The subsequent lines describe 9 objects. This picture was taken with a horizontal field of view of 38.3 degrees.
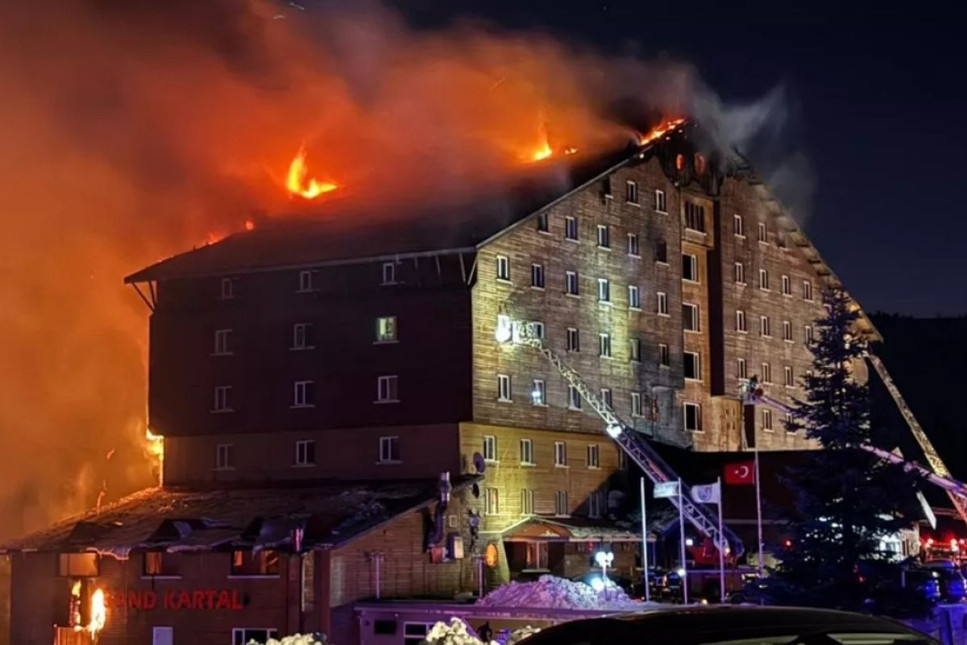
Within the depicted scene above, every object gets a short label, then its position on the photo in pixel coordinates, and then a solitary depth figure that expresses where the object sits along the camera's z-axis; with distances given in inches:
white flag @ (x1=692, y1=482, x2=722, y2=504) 1980.8
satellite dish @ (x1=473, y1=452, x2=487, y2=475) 2241.6
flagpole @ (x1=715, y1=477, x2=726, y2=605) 1892.3
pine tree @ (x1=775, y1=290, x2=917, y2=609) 1507.1
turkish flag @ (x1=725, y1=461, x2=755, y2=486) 2237.0
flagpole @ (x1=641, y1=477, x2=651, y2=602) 1973.9
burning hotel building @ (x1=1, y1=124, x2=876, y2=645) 2126.0
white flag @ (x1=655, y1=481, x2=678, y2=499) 2129.7
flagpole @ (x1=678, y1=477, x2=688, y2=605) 1891.0
